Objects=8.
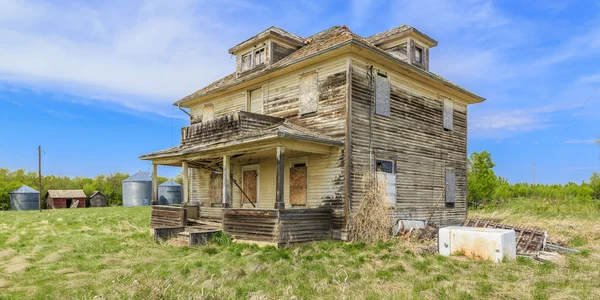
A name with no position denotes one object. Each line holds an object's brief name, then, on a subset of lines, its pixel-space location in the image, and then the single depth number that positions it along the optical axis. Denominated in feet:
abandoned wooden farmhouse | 46.78
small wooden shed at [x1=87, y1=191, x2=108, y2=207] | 193.56
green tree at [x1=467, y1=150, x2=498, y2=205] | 112.68
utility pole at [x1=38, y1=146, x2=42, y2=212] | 139.29
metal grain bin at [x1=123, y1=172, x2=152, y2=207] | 168.86
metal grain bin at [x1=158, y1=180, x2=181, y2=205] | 168.14
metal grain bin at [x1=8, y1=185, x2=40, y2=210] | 171.94
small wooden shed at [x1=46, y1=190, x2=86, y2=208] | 183.73
